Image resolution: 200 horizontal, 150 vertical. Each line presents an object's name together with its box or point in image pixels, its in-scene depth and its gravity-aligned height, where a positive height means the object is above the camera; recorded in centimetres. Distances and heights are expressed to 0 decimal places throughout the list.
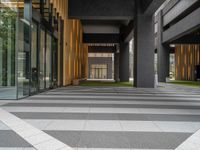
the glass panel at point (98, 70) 3808 +60
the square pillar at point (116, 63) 2696 +154
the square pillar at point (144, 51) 1271 +166
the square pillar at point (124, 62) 2176 +140
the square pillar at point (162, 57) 2311 +219
